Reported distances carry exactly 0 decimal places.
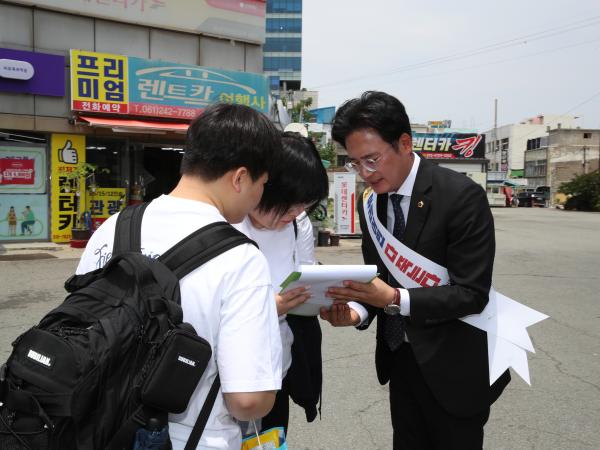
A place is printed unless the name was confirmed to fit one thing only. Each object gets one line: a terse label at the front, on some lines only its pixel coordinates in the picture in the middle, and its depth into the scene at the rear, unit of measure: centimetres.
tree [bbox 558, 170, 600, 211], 3616
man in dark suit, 186
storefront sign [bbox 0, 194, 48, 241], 1197
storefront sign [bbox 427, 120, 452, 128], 6839
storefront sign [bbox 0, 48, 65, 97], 1136
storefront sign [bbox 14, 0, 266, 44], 1239
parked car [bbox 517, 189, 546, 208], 4700
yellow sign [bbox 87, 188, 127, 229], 1283
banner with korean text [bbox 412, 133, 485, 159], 4328
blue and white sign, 1293
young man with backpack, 122
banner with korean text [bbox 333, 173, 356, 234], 1412
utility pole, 7418
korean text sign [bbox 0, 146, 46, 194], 1184
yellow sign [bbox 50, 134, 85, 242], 1234
